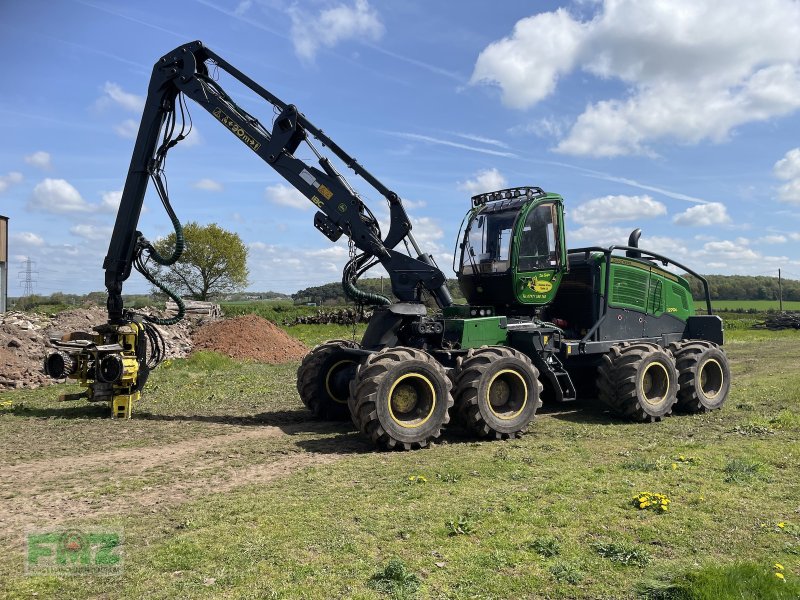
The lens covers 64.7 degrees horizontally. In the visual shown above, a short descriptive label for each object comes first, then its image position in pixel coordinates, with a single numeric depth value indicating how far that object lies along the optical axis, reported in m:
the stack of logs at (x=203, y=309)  32.68
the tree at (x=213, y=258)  52.78
